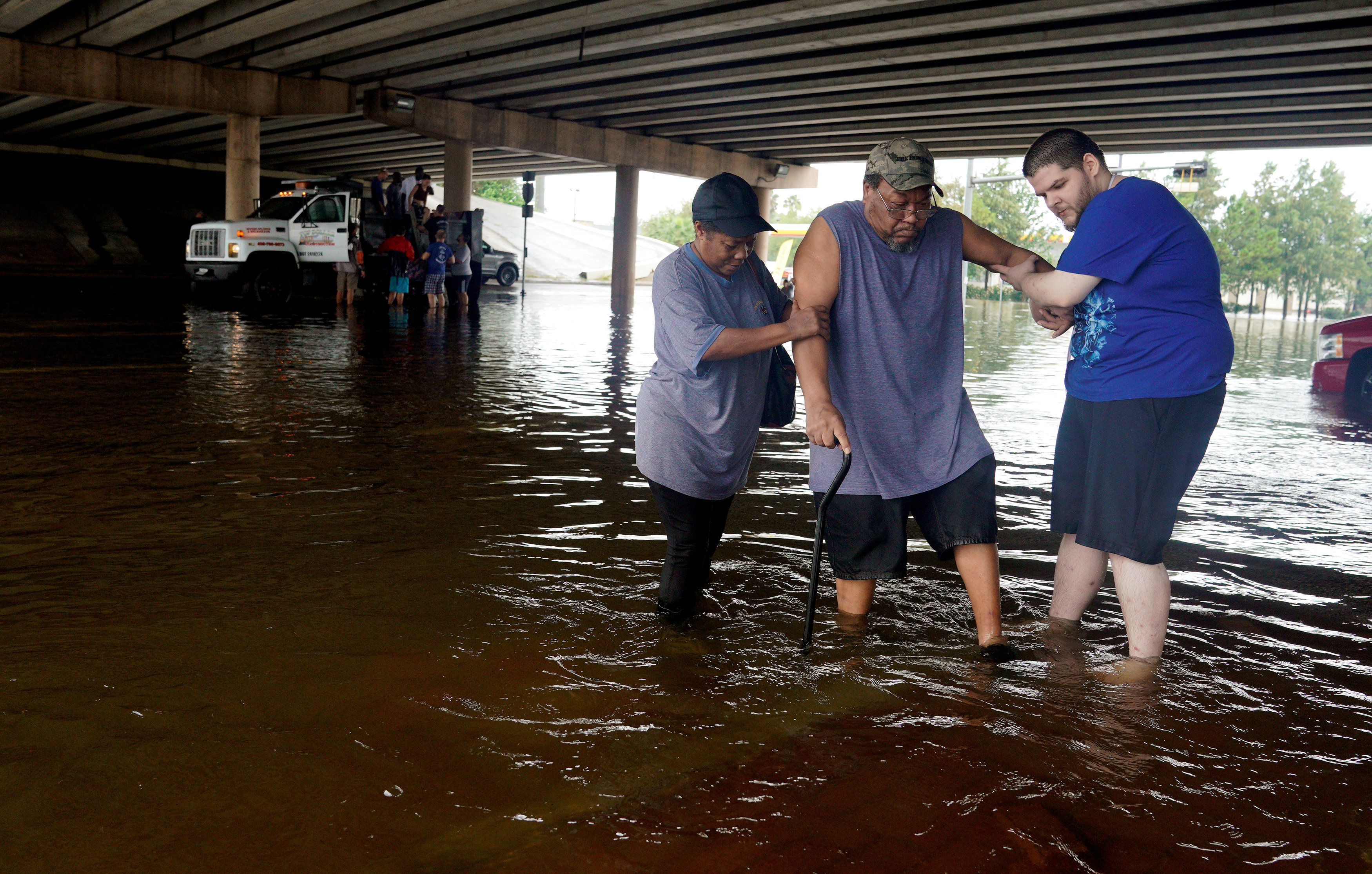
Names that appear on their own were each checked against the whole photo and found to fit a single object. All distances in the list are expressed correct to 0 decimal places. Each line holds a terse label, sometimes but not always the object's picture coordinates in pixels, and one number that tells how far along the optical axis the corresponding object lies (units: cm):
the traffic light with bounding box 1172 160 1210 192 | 3634
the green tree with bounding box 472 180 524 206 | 8319
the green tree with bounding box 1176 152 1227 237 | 5978
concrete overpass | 1567
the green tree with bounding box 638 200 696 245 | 10950
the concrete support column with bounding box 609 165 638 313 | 3219
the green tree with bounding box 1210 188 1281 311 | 5284
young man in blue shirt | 314
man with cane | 323
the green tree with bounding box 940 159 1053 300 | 7006
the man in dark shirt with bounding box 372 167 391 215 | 2138
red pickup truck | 1124
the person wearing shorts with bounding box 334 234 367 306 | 1977
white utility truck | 1917
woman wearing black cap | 321
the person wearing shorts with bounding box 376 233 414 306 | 2023
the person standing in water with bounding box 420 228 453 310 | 2045
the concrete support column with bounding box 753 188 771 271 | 3516
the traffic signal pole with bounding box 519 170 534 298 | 2736
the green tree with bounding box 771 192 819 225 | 9769
